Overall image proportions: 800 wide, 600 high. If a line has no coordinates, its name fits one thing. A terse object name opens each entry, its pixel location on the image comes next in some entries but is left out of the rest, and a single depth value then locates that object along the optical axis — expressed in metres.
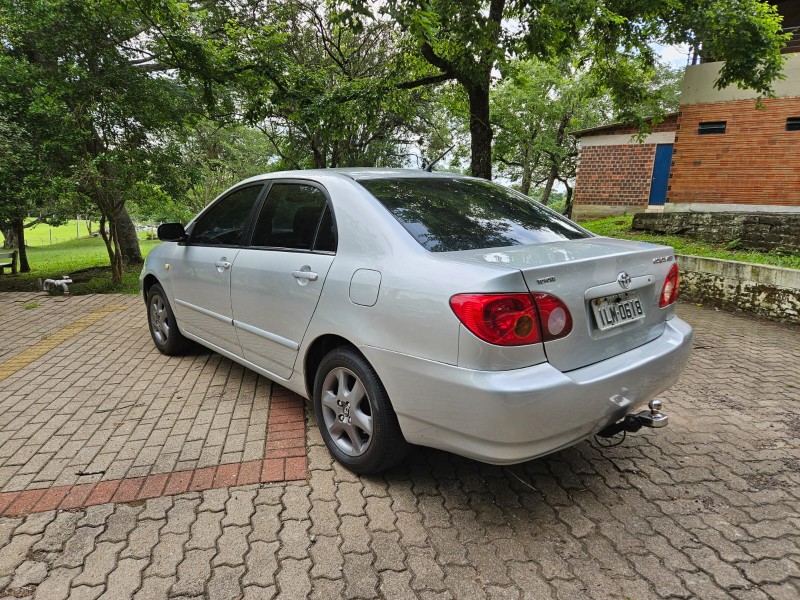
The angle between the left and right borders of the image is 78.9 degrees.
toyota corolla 1.92
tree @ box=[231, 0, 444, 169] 7.52
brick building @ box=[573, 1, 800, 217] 9.62
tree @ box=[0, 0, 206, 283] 7.89
